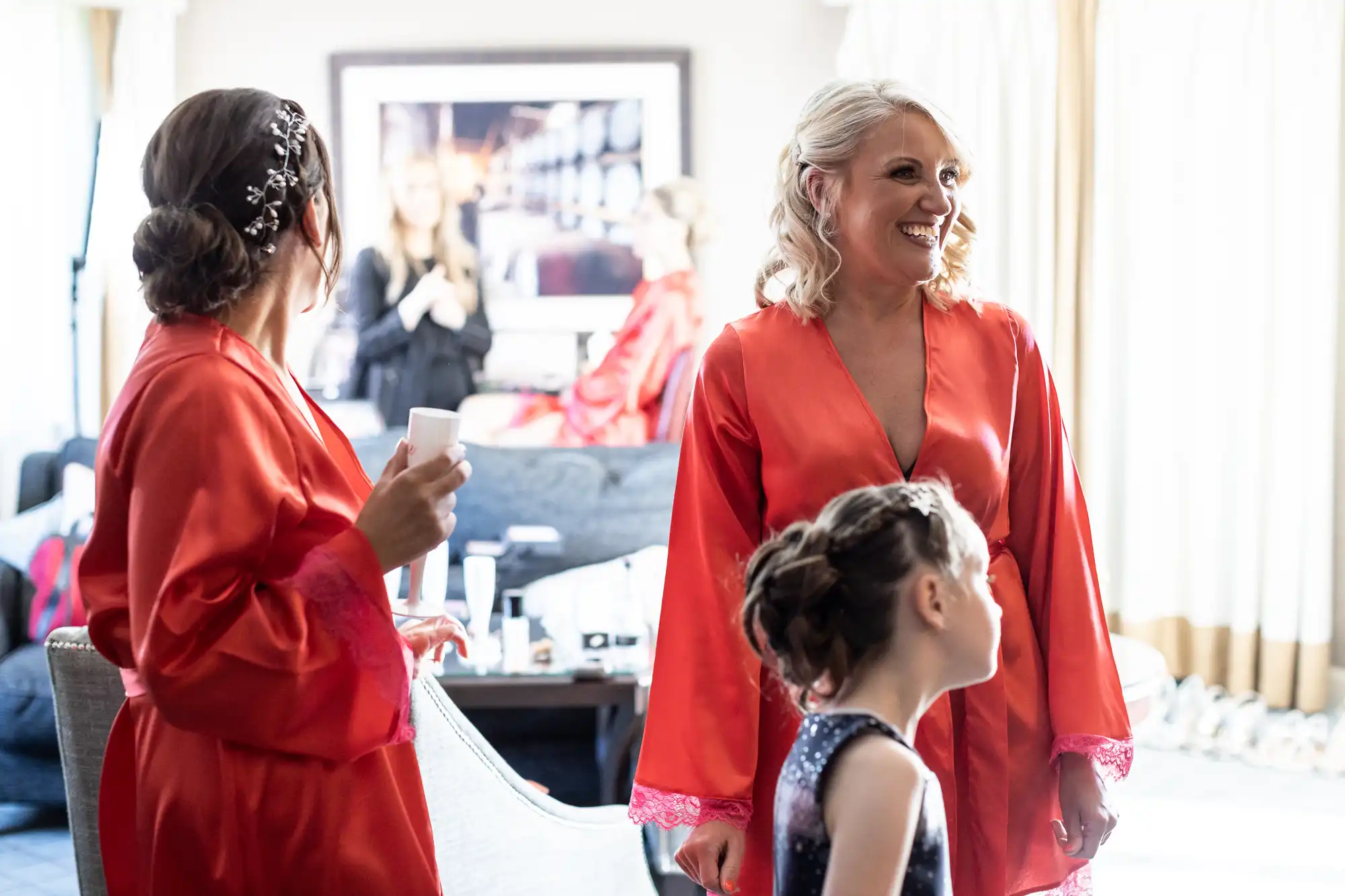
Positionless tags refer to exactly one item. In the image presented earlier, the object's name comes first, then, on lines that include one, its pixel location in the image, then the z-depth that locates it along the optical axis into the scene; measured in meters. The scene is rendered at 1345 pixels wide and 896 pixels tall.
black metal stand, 4.83
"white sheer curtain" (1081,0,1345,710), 4.44
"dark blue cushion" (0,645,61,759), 3.44
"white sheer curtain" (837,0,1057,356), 4.71
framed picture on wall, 4.96
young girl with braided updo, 1.16
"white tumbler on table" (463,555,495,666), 3.06
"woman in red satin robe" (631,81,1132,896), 1.39
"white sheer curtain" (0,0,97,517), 4.58
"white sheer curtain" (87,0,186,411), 4.82
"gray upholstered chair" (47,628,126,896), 1.58
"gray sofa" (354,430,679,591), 4.31
